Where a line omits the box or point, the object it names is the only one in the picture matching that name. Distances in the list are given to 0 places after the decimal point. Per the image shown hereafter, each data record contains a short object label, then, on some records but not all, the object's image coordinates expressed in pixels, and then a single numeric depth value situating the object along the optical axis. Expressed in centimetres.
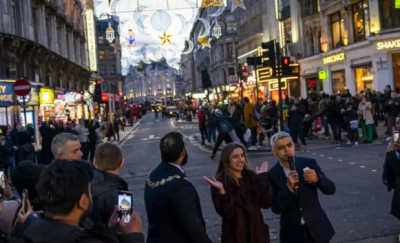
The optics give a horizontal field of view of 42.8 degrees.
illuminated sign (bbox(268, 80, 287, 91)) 2242
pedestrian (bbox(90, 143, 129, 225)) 370
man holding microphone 438
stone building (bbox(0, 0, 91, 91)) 2659
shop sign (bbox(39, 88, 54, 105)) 3112
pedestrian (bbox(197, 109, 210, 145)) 2362
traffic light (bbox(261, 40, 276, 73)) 1847
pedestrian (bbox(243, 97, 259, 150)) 1892
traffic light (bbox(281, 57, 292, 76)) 1850
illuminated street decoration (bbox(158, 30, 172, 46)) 3496
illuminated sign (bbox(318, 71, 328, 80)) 3516
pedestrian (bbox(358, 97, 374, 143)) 1725
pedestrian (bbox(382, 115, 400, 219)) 570
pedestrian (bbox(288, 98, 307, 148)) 1716
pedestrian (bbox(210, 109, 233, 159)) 1634
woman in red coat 421
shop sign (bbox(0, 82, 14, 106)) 2556
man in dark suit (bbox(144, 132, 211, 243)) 382
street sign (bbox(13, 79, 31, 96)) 1636
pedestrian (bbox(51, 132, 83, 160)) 530
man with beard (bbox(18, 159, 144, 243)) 257
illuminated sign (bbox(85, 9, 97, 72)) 5253
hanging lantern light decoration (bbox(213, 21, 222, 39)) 4482
